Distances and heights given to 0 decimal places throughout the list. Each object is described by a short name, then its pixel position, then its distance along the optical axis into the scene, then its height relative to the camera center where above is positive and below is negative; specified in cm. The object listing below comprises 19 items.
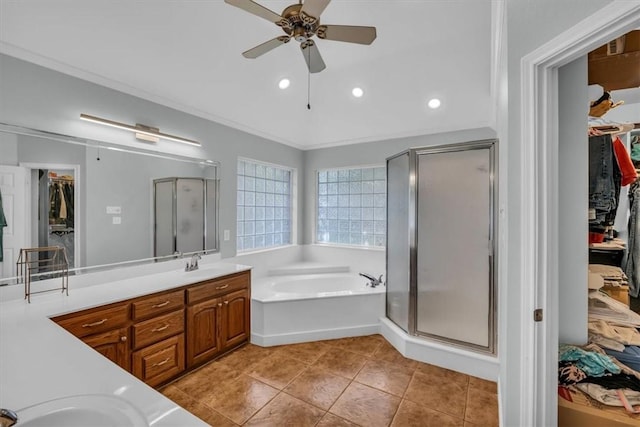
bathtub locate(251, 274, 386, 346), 294 -109
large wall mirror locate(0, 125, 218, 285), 189 +13
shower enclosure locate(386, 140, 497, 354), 244 -27
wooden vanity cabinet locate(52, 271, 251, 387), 187 -88
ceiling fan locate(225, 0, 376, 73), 145 +108
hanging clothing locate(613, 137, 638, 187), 191 +34
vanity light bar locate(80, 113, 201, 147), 228 +76
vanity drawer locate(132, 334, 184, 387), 207 -113
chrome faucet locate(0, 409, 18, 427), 65 -47
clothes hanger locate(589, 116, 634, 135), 194 +60
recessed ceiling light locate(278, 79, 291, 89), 314 +146
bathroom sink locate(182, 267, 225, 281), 253 -56
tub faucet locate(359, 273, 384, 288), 350 -83
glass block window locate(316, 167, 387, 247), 419 +12
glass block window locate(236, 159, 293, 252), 383 +13
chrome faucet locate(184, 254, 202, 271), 285 -50
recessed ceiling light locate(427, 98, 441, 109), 326 +129
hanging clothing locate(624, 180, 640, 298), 215 -24
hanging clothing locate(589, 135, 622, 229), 176 +23
